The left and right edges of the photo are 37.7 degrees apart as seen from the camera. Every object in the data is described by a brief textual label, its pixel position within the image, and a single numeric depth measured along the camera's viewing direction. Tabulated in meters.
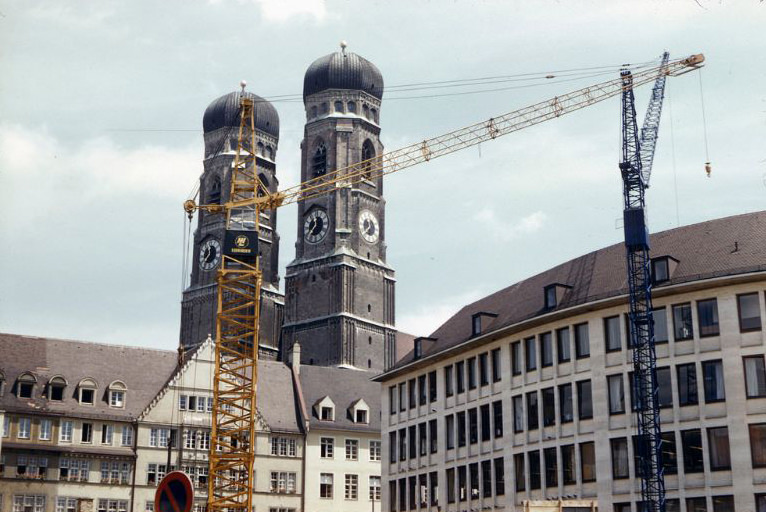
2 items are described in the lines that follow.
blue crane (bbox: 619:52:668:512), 61.31
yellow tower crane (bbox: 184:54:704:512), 85.06
